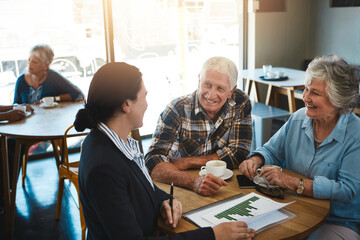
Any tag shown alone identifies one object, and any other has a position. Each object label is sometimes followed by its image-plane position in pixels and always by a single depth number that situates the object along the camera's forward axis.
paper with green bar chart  1.24
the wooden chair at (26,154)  3.16
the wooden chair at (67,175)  2.38
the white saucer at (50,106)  3.12
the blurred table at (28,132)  2.41
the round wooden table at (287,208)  1.20
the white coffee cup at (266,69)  4.23
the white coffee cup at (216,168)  1.60
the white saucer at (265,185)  1.52
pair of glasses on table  1.45
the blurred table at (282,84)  3.74
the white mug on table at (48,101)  3.11
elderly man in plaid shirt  1.86
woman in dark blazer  1.07
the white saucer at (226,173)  1.62
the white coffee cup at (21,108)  2.80
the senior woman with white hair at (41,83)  3.29
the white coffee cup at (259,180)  1.55
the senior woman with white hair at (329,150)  1.48
